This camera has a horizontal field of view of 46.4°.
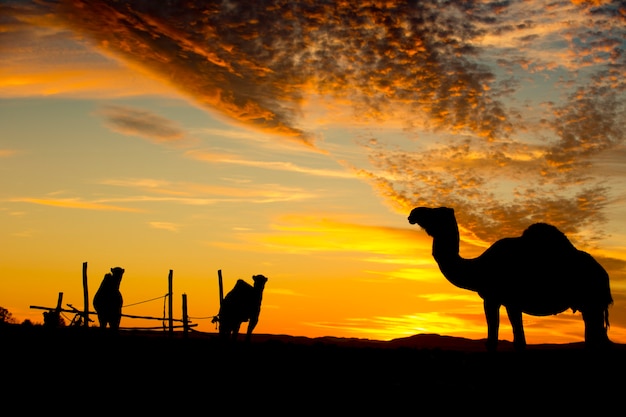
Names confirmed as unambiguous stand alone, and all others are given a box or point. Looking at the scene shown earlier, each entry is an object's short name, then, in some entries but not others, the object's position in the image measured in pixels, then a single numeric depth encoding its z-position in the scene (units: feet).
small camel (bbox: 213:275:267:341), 86.22
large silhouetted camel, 52.19
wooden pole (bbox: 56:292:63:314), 101.76
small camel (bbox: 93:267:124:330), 89.20
